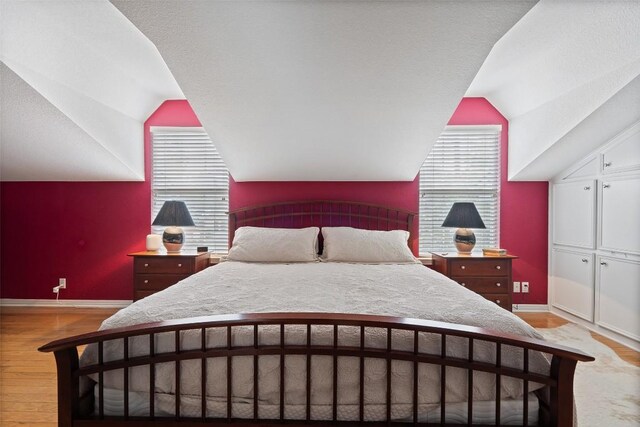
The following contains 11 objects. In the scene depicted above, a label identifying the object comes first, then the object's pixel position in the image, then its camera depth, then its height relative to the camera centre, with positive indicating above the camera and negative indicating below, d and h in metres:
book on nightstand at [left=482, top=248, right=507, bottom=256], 3.06 -0.39
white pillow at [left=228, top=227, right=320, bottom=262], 2.82 -0.33
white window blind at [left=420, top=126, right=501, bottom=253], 3.48 +0.39
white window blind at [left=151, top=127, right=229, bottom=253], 3.57 +0.37
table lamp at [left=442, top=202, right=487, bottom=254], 2.97 -0.09
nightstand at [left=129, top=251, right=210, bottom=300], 3.00 -0.59
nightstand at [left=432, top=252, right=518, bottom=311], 2.93 -0.59
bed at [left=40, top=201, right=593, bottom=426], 1.15 -0.64
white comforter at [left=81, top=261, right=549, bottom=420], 1.18 -0.53
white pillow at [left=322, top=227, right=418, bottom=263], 2.81 -0.33
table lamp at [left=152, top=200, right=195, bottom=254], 3.11 -0.10
